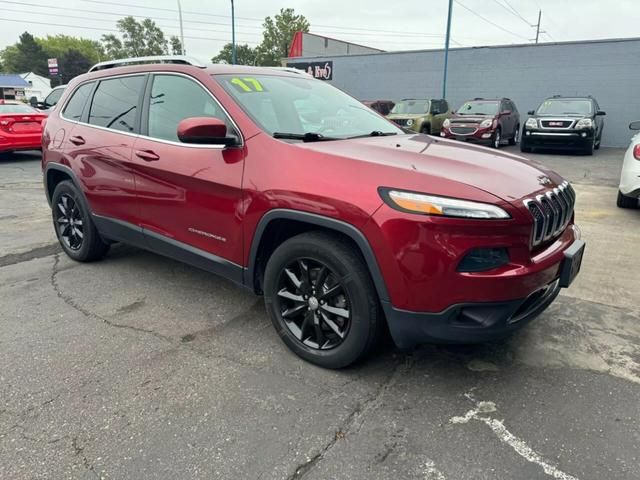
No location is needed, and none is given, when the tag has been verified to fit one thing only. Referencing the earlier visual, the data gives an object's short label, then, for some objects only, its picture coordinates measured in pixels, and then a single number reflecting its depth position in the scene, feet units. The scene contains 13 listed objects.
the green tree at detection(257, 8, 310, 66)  205.05
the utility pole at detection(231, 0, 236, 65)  93.46
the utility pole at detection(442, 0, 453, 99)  68.64
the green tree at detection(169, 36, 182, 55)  290.87
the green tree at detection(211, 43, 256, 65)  229.25
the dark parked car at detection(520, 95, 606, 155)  44.01
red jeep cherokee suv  7.60
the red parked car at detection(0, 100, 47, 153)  37.09
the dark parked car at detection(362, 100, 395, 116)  65.77
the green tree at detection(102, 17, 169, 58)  277.03
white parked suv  20.06
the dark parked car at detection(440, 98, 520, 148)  47.37
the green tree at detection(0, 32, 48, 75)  336.70
